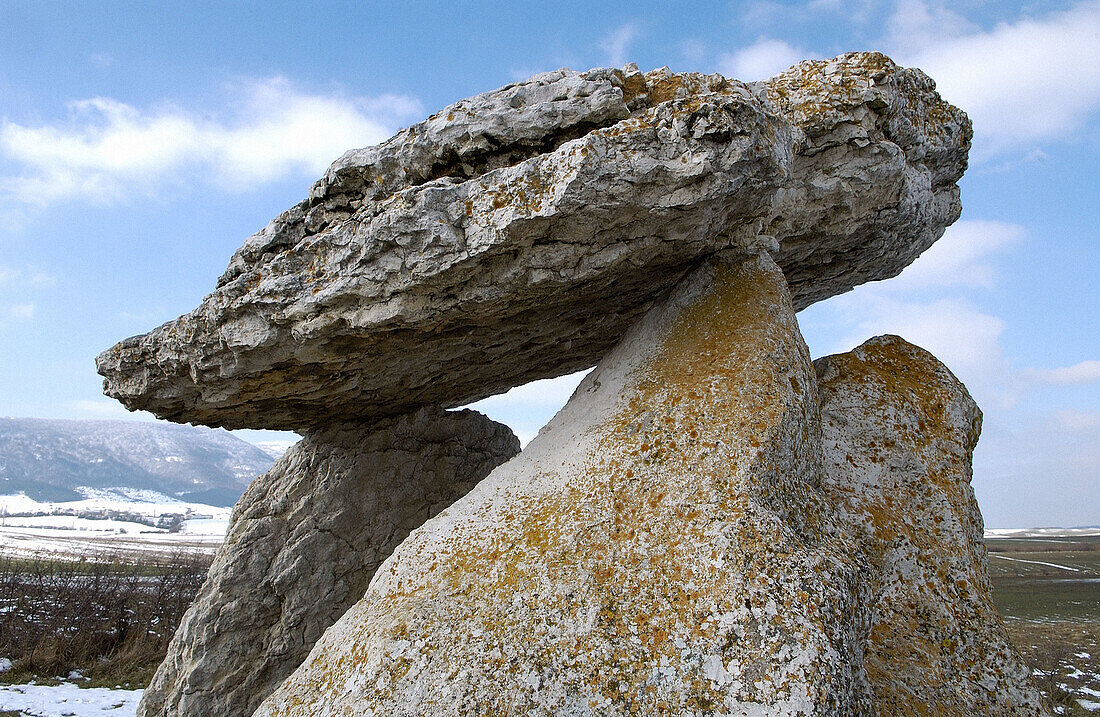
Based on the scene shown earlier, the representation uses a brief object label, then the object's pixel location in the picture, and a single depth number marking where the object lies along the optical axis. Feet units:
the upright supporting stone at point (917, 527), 16.78
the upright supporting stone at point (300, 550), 24.48
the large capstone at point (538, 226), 15.99
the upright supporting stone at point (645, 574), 12.94
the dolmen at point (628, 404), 13.64
